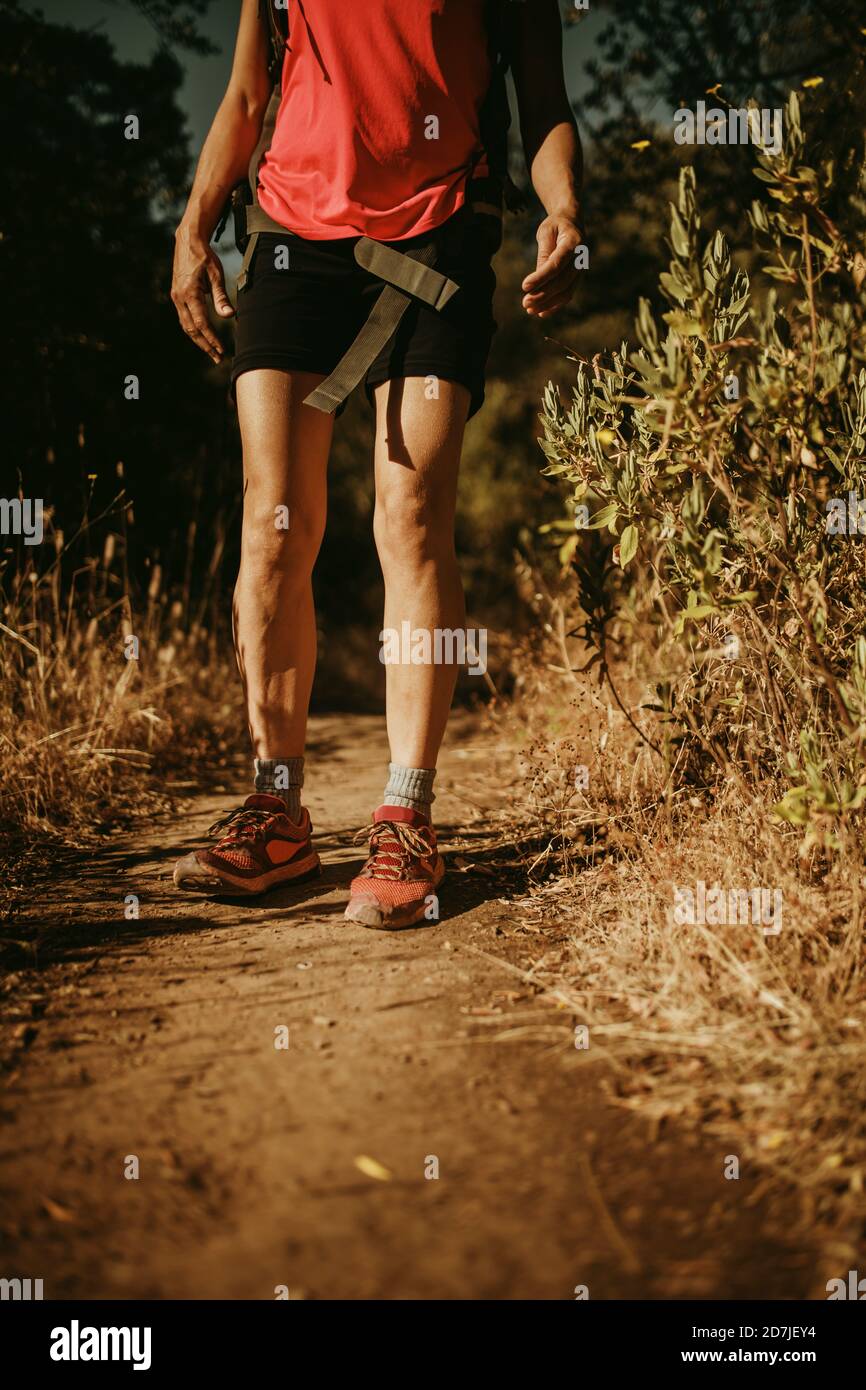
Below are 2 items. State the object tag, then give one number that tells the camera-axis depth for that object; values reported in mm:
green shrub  1889
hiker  2182
